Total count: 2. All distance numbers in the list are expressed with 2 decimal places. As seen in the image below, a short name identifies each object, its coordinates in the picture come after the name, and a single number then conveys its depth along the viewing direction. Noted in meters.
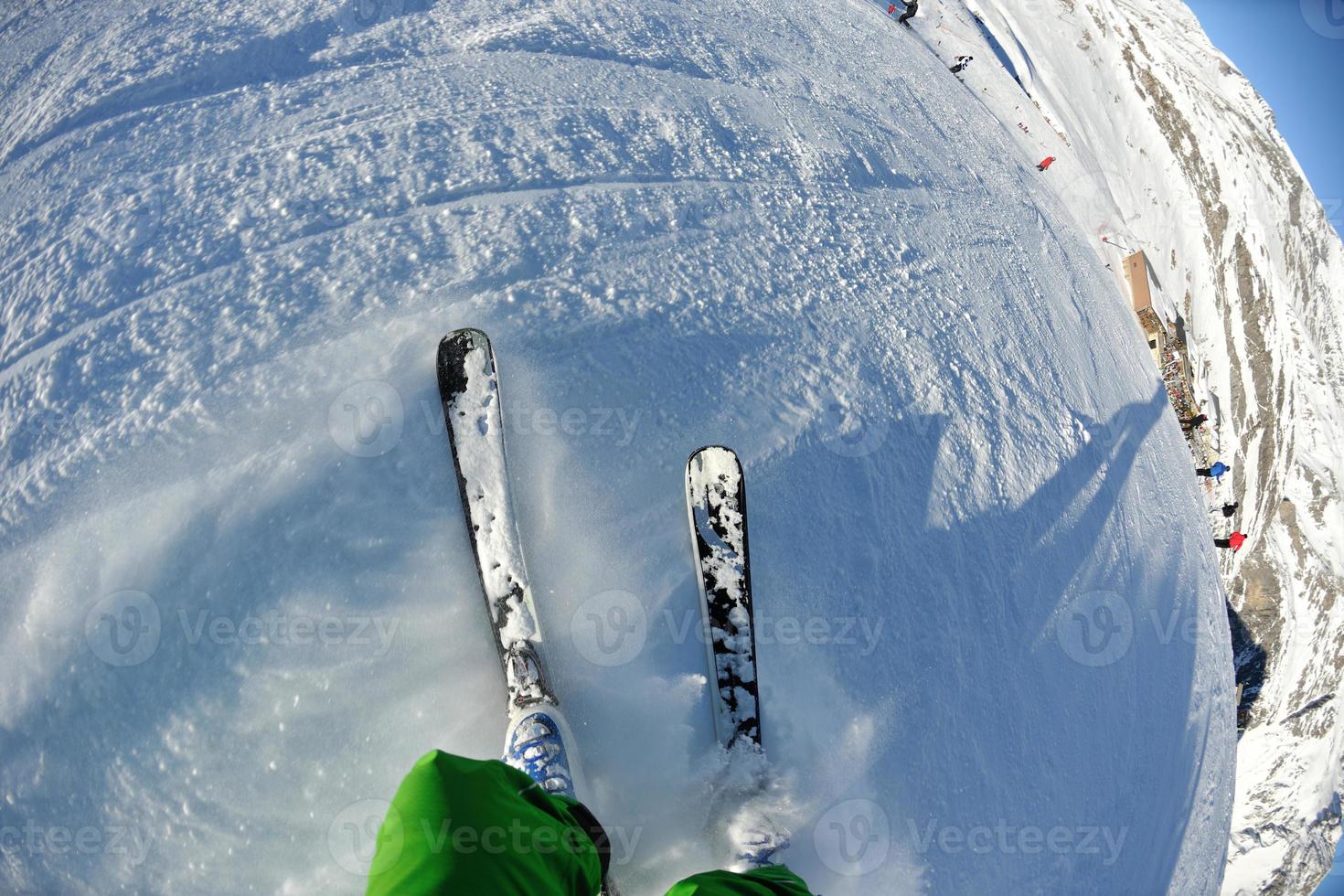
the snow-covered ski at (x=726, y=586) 2.64
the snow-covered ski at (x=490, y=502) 2.49
